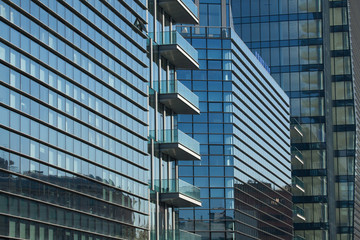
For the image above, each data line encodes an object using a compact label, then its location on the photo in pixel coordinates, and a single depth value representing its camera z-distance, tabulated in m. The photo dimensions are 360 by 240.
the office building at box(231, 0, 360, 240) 127.75
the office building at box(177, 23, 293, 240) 90.88
